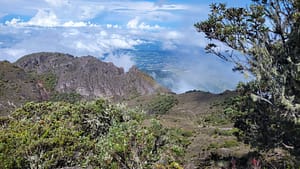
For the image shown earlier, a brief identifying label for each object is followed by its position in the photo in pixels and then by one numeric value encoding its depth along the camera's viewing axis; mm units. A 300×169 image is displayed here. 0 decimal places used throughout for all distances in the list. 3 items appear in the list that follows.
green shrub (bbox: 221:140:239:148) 20012
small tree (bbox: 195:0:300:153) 7666
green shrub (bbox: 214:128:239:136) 31277
